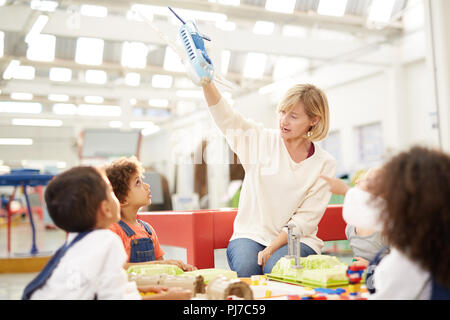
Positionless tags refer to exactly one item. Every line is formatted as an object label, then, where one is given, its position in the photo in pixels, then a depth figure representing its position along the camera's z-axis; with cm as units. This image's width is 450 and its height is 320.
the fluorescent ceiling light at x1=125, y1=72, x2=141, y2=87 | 928
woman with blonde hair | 147
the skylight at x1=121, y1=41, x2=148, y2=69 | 802
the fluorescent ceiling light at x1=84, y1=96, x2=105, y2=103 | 1058
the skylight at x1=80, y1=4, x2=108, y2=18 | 553
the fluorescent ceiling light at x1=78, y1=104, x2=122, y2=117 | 1107
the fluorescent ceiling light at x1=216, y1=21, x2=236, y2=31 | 600
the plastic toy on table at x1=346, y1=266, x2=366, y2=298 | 98
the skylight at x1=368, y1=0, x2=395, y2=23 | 592
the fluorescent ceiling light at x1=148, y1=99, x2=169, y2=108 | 1120
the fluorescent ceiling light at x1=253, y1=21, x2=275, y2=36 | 633
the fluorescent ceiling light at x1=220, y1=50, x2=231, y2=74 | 824
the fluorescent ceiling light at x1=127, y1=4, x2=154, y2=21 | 490
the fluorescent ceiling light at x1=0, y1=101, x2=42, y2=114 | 980
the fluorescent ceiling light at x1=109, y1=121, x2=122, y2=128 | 1212
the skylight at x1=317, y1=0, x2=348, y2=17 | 558
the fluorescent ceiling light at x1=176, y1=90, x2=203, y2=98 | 930
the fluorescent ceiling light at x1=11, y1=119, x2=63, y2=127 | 1085
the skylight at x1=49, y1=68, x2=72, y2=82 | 899
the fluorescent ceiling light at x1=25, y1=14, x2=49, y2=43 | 513
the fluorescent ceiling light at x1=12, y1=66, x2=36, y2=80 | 775
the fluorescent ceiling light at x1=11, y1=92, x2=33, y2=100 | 971
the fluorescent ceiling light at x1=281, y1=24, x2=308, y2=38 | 753
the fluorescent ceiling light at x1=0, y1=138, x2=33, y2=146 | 1196
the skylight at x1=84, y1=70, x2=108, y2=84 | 919
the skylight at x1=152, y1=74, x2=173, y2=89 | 964
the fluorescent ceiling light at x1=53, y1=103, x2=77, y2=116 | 1092
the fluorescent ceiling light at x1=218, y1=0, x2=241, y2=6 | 530
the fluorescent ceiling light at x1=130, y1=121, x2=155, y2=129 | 1162
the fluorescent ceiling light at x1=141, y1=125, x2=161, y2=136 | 1222
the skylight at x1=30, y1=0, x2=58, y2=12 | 496
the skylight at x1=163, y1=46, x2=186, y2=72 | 827
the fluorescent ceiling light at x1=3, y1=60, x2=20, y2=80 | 696
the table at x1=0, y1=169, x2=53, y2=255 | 402
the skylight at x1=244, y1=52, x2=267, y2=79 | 898
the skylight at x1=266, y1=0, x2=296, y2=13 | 543
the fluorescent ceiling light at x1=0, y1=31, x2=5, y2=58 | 588
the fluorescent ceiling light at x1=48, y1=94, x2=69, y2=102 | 1027
